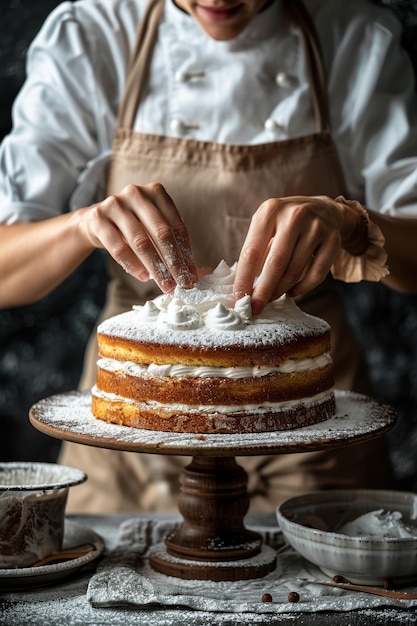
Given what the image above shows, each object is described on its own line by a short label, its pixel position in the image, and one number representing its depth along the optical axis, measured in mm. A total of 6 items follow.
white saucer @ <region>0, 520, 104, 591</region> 1038
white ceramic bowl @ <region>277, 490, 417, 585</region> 1021
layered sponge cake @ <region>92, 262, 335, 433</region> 1076
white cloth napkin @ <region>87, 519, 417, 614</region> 1012
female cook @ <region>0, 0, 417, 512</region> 1394
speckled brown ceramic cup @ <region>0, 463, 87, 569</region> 1051
